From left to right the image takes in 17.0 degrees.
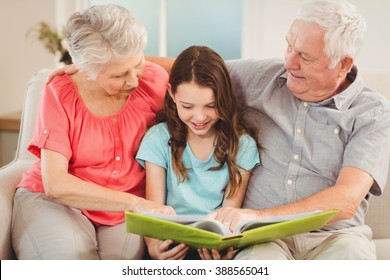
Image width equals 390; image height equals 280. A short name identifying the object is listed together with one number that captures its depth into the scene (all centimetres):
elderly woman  301
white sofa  307
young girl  305
